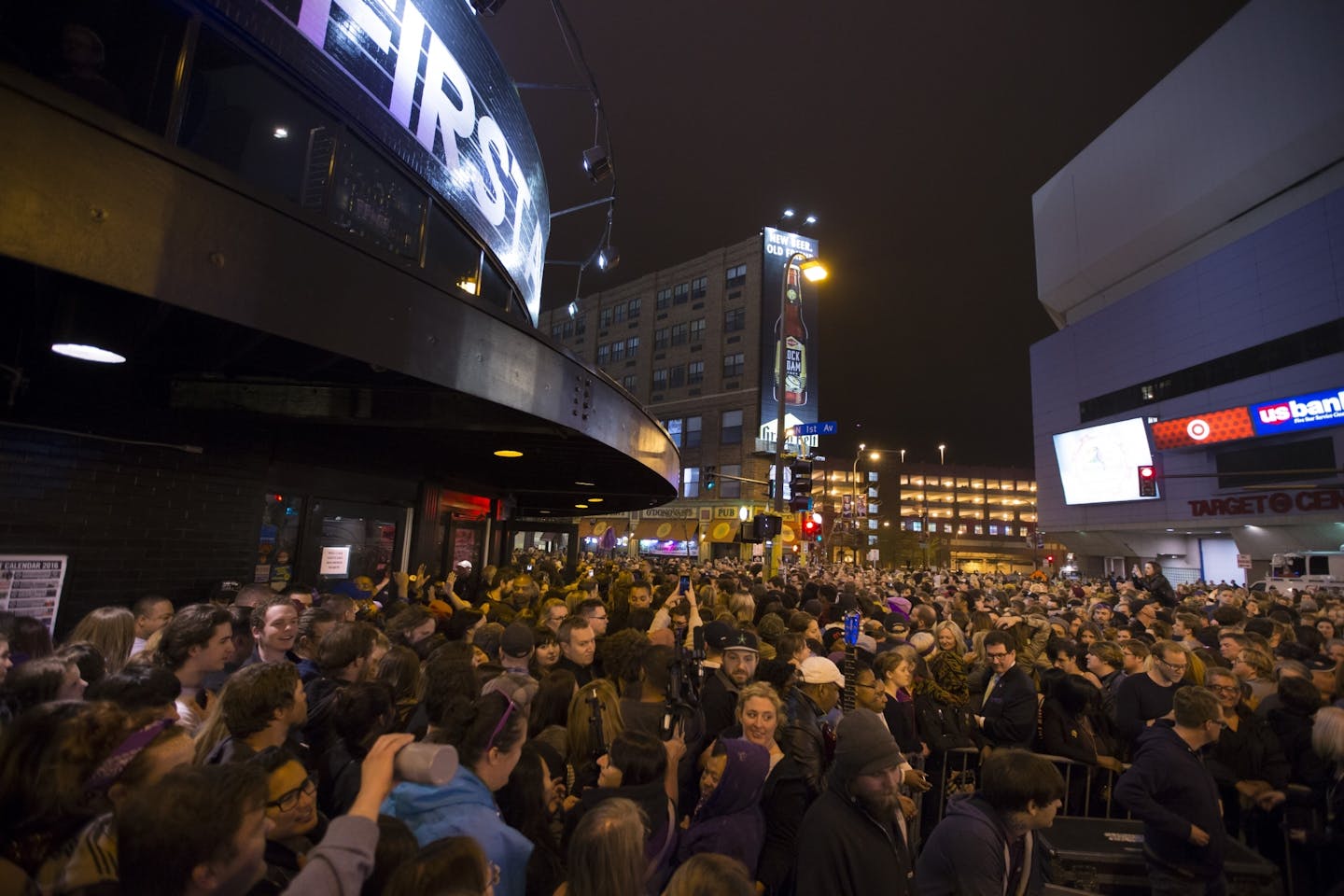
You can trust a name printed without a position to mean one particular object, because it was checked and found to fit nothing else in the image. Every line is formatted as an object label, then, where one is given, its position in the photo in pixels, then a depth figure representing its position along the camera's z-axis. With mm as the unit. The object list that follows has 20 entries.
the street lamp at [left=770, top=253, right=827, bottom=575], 14797
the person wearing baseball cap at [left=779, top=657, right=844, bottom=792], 4141
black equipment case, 4406
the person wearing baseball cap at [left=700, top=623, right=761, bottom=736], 4977
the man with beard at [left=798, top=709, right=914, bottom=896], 2922
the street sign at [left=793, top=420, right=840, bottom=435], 14734
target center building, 30766
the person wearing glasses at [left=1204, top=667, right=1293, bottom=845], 5113
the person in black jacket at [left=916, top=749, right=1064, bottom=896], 3068
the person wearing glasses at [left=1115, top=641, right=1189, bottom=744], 5910
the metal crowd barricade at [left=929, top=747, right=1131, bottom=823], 5875
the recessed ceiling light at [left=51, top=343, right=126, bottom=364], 4309
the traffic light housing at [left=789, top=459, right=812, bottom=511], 13875
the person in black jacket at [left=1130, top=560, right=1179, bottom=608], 18062
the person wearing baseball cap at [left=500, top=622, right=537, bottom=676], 5094
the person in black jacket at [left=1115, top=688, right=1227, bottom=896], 4047
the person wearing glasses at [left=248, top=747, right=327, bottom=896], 2273
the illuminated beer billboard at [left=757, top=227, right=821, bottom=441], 46938
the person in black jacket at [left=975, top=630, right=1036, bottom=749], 5758
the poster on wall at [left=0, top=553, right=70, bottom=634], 5684
